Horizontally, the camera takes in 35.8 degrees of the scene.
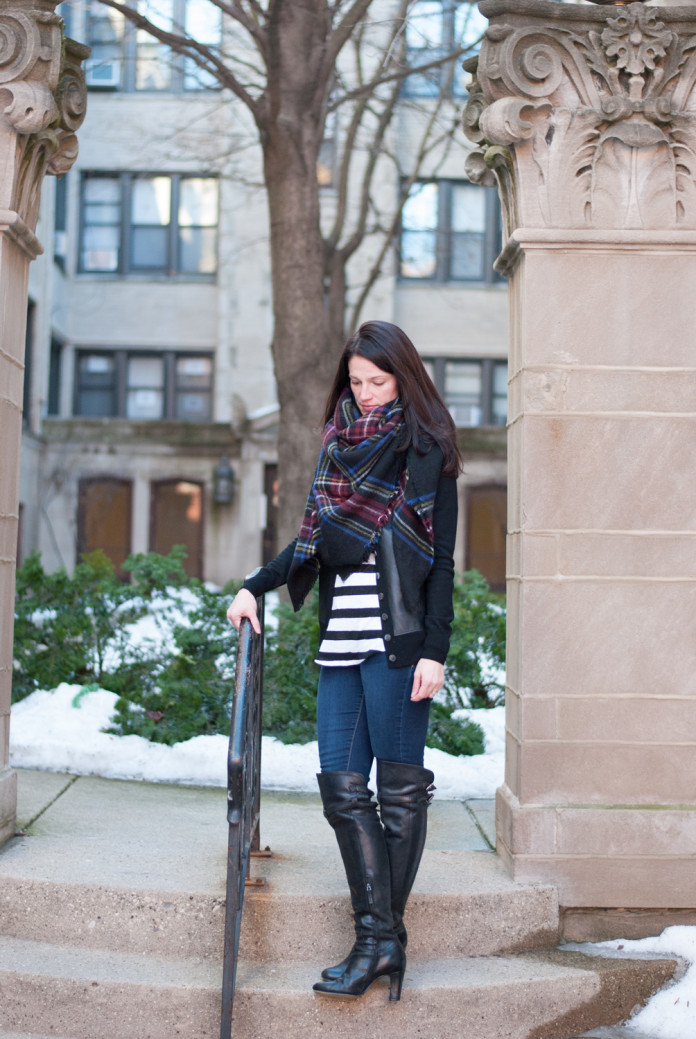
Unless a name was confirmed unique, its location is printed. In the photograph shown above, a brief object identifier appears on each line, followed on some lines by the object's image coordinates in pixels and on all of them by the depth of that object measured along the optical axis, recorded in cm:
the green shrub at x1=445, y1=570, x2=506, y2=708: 670
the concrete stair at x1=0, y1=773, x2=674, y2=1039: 352
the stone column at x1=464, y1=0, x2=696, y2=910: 411
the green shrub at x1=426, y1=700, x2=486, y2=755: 601
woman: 342
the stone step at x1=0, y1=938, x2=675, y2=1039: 349
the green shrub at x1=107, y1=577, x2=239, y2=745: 620
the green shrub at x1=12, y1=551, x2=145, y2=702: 682
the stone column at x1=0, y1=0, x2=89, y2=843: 422
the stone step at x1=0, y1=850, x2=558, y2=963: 382
